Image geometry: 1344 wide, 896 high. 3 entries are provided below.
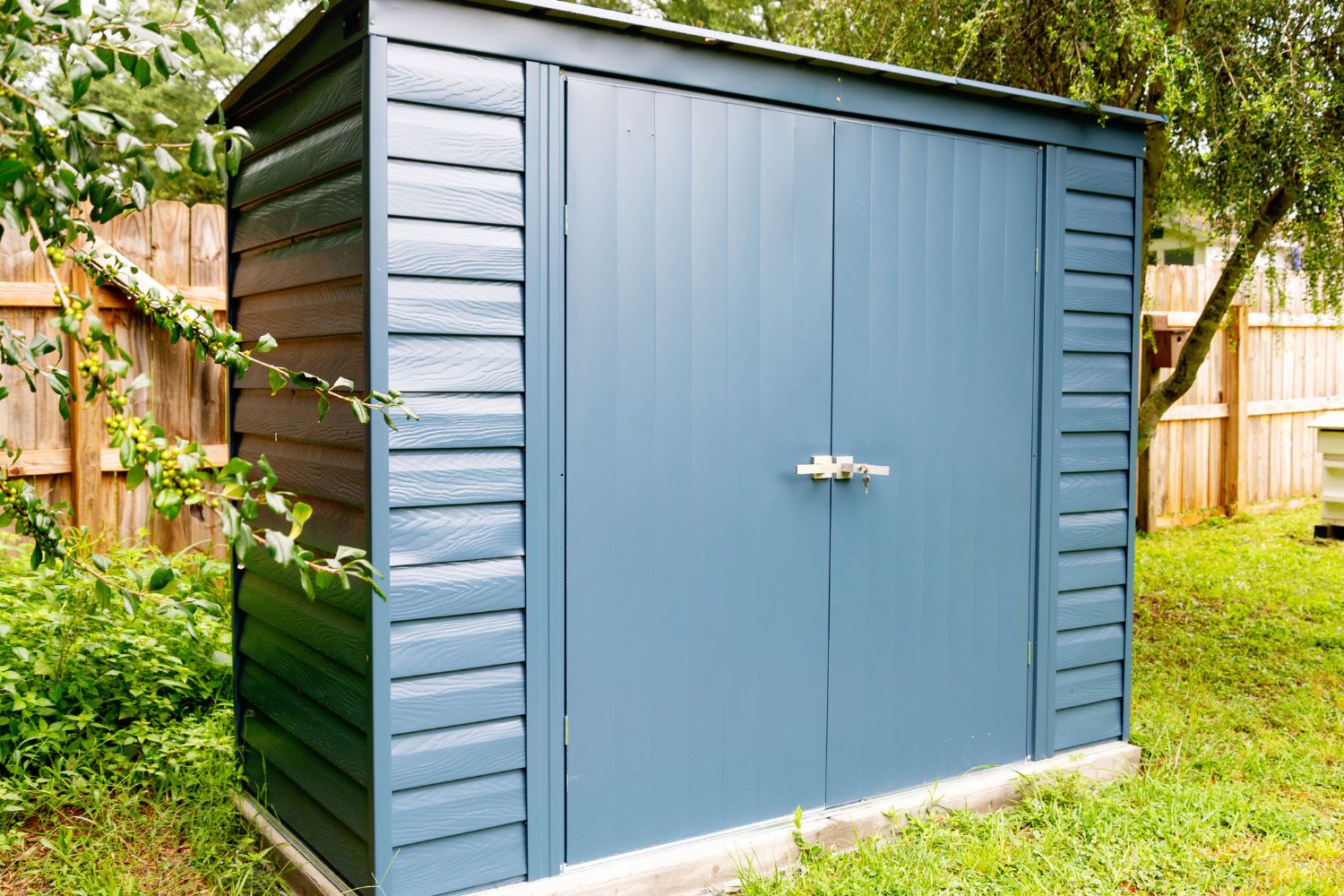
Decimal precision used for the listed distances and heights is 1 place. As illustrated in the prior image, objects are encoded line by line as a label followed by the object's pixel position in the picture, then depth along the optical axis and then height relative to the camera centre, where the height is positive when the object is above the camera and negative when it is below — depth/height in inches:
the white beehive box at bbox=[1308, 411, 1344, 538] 309.4 -14.0
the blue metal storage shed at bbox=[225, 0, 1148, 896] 104.3 -1.8
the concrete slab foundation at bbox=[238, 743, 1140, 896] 113.7 -49.0
